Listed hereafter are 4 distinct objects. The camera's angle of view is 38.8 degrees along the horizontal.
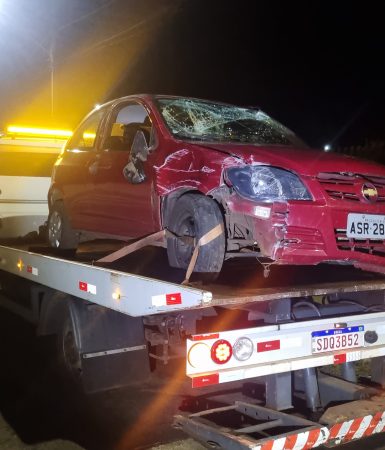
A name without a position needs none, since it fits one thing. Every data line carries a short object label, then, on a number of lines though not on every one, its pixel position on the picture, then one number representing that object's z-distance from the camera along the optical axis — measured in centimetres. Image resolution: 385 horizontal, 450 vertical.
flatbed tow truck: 317
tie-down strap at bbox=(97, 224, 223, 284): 345
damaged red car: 346
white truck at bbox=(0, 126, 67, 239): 713
